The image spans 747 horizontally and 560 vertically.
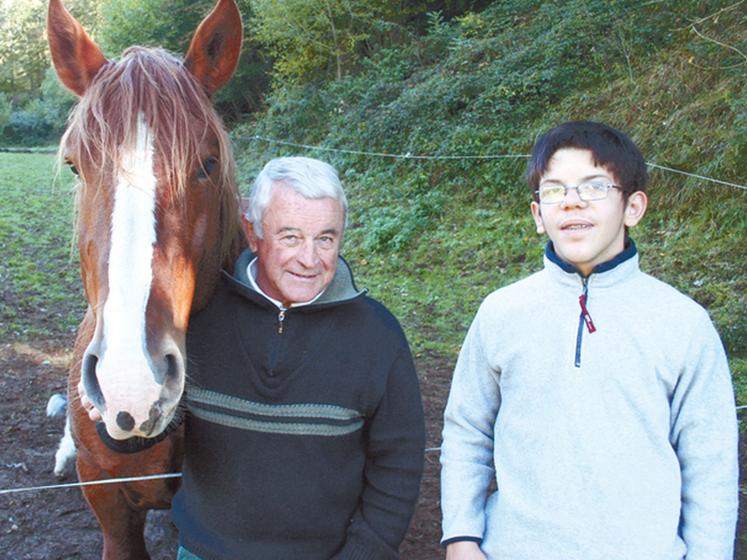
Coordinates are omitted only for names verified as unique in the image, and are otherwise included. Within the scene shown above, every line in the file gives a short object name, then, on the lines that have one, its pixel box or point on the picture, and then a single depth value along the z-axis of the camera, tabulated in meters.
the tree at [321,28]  18.09
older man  1.72
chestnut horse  1.46
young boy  1.52
